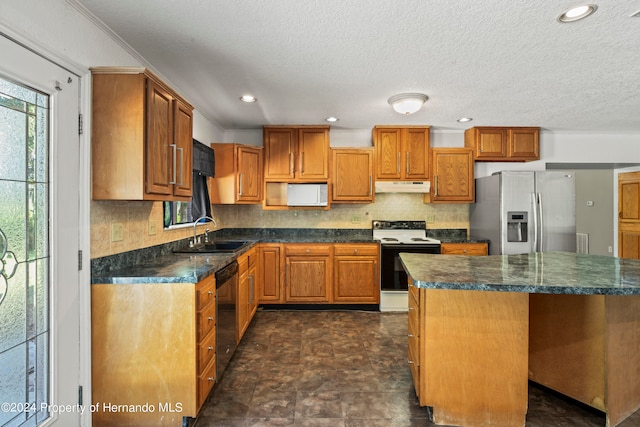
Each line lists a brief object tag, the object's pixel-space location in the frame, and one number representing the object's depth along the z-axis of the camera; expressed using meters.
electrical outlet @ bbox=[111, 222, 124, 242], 1.94
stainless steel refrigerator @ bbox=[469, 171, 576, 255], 3.59
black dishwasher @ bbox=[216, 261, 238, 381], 2.15
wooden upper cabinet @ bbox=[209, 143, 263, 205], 3.69
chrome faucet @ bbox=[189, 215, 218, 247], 3.07
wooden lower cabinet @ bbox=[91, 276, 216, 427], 1.73
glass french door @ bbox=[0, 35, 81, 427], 1.33
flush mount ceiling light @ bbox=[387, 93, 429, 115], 2.90
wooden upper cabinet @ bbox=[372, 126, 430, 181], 4.04
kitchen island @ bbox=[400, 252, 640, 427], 1.75
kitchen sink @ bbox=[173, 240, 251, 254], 3.08
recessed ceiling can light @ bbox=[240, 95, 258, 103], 3.00
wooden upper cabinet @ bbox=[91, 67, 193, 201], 1.73
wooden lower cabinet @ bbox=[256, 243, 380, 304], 3.87
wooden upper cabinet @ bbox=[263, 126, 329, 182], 4.02
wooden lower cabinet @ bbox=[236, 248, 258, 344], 2.79
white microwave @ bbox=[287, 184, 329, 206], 4.07
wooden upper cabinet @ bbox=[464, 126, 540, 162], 3.98
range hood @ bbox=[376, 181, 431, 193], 4.00
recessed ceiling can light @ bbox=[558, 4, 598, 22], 1.65
